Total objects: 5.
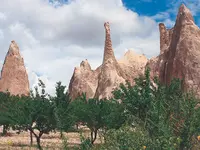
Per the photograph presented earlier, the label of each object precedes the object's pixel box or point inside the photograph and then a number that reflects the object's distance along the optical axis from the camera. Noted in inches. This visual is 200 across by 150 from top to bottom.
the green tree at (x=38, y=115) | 874.1
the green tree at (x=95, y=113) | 954.6
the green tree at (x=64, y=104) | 1005.7
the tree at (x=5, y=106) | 1202.0
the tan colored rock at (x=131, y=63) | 2624.3
